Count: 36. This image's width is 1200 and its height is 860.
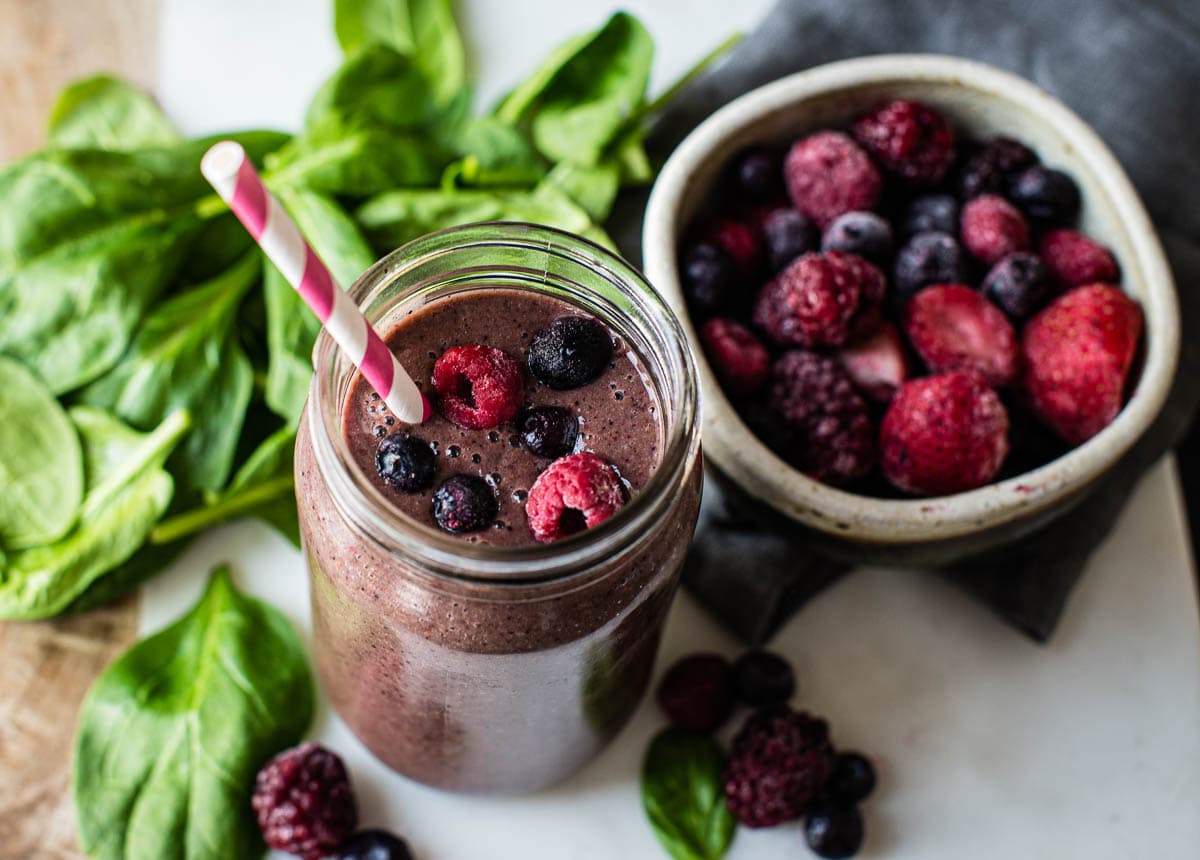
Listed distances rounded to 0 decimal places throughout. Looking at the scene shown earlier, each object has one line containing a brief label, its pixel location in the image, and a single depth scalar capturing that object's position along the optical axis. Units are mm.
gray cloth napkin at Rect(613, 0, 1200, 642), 551
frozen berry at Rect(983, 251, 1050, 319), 531
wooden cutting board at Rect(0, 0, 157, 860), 524
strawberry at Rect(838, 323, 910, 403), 527
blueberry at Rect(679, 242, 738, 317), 522
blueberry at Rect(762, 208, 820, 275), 544
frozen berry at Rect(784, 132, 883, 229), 541
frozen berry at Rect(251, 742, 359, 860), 503
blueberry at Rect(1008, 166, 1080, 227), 543
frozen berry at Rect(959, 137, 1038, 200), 550
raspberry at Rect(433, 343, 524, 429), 435
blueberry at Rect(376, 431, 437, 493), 428
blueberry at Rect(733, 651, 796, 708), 538
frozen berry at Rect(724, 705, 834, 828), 517
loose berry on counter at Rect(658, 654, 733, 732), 534
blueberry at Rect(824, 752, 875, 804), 530
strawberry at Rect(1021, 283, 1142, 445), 515
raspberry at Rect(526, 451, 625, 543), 419
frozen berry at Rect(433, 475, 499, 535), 425
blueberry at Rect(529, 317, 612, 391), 440
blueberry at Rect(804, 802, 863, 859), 523
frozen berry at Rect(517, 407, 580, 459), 437
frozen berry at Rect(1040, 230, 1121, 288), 538
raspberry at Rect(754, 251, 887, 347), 512
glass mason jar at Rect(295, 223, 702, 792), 411
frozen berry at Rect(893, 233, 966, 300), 535
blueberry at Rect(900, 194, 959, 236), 548
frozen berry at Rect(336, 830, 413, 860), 511
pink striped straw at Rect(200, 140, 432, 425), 372
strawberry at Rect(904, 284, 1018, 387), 525
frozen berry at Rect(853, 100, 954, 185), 544
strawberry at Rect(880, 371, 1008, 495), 500
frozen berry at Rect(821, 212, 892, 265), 534
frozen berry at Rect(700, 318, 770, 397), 513
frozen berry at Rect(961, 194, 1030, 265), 538
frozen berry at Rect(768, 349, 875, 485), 508
